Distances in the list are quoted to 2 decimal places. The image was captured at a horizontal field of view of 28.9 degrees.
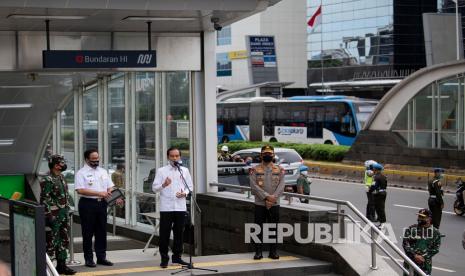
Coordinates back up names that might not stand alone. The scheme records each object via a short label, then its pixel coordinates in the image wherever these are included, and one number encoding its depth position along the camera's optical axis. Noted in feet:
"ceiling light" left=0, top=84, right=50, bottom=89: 62.60
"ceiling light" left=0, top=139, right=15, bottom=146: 78.46
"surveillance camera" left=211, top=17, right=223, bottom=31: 47.24
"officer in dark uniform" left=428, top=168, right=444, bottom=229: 66.03
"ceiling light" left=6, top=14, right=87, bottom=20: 43.04
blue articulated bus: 155.74
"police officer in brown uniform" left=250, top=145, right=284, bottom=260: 40.16
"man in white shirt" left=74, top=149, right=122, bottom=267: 39.17
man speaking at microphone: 39.65
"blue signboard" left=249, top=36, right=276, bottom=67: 238.89
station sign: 46.70
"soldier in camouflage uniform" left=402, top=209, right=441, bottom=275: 38.91
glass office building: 266.98
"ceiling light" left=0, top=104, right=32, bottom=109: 69.36
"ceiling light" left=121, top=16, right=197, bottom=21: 45.44
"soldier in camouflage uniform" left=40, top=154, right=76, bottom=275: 37.45
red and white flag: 244.16
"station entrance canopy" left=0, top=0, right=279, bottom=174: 42.80
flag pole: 286.25
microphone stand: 38.54
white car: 94.01
